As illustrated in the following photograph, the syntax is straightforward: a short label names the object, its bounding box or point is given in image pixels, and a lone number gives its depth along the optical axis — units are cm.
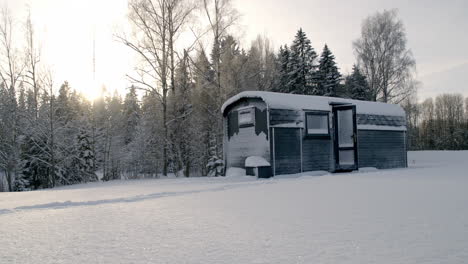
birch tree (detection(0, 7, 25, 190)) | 2036
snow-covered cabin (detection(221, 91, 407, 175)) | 1385
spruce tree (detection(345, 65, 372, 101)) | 3294
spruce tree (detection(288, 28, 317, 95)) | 3434
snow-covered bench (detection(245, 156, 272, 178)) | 1327
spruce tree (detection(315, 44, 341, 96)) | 3509
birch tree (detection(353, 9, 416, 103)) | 3008
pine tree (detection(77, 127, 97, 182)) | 3003
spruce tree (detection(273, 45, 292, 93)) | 3428
